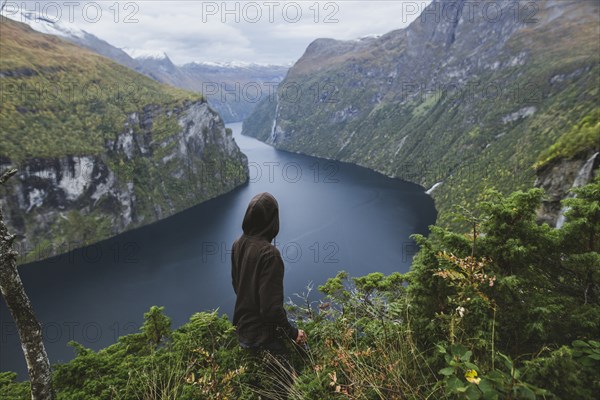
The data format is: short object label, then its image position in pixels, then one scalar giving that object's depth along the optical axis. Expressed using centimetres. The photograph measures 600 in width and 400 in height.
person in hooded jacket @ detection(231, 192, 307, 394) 474
